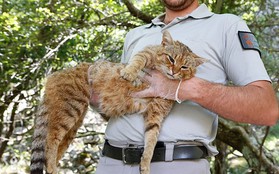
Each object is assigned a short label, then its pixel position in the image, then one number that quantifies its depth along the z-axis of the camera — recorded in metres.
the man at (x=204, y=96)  2.10
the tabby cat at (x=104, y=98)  2.35
